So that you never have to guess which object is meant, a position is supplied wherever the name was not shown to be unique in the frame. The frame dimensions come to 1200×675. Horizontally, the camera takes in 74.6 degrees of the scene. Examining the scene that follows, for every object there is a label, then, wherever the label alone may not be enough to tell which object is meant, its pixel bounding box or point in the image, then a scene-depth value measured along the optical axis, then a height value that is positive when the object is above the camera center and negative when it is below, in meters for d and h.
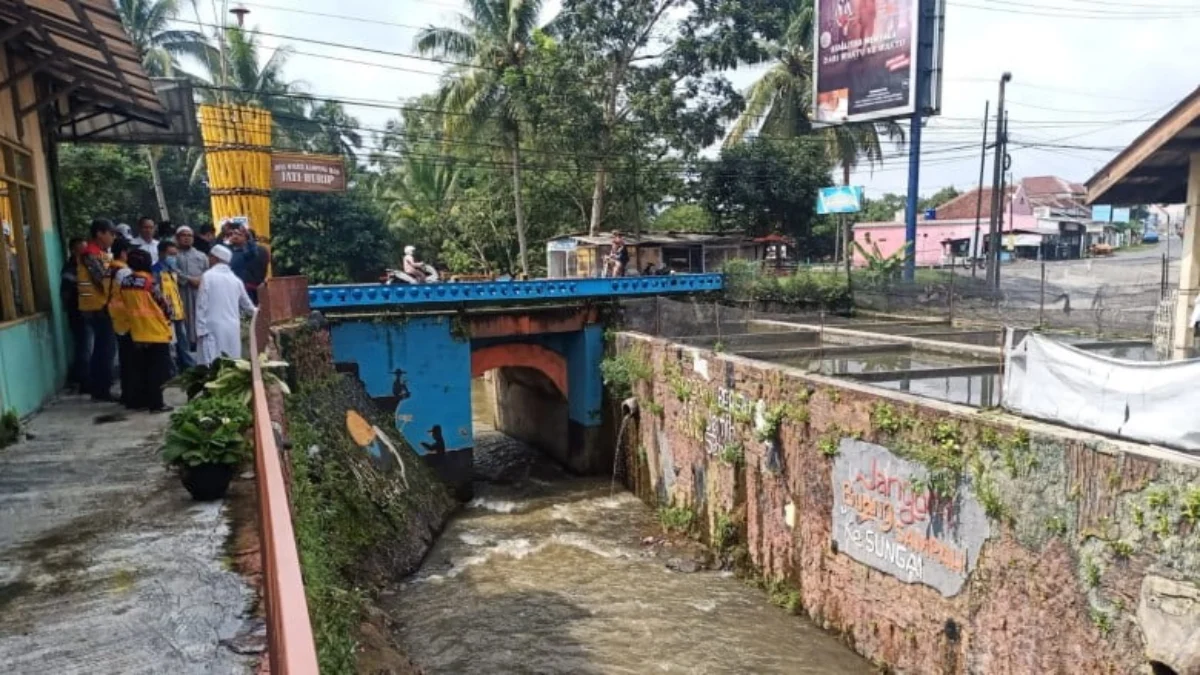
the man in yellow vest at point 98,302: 8.14 -0.48
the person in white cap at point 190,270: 9.40 -0.20
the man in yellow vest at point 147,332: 7.43 -0.73
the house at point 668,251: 27.72 -0.37
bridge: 17.38 -2.39
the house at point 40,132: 6.85 +1.41
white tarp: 6.62 -1.50
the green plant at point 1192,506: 6.32 -2.23
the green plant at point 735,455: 12.86 -3.52
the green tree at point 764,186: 32.28 +2.16
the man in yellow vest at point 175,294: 8.62 -0.44
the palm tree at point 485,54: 28.39 +6.93
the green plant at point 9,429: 6.52 -1.42
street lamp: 27.87 +8.57
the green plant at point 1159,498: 6.59 -2.27
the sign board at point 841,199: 25.34 +1.20
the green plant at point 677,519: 14.66 -5.25
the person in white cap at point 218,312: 7.78 -0.58
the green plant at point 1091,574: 7.22 -3.15
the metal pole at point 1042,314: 18.23 -1.94
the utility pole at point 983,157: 27.52 +2.91
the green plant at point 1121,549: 6.95 -2.83
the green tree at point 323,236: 30.91 +0.56
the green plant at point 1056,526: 7.54 -2.83
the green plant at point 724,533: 13.18 -4.93
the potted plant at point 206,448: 5.26 -1.31
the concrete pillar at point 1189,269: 13.33 -0.72
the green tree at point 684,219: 35.75 +1.04
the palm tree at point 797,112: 31.62 +5.16
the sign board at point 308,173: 14.94 +1.50
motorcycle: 18.80 -0.72
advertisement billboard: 23.58 +5.45
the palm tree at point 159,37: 29.48 +8.31
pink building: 46.66 +0.29
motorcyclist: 19.45 -0.50
